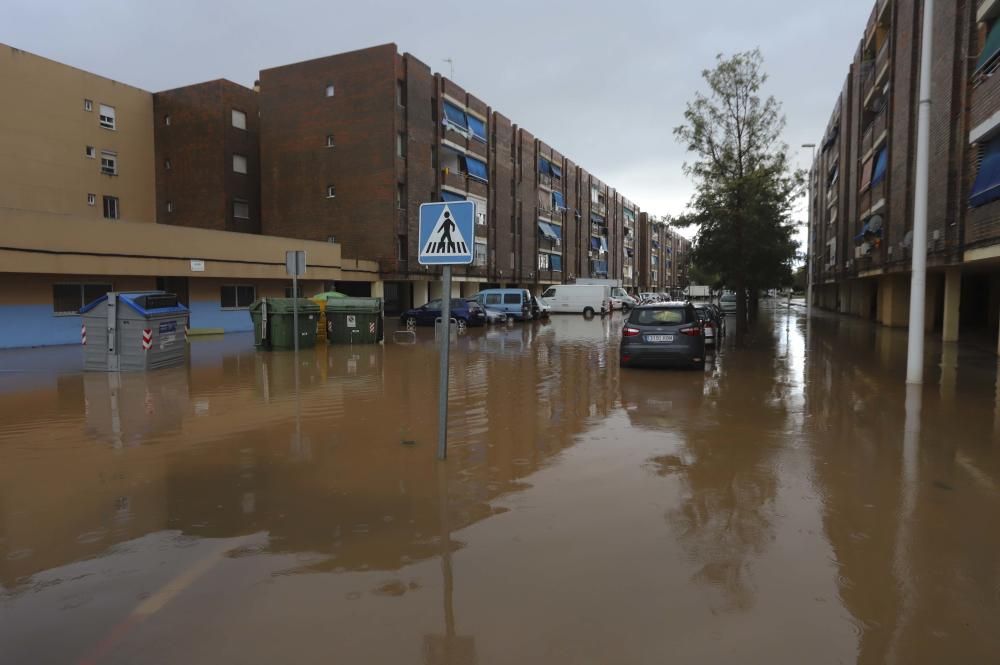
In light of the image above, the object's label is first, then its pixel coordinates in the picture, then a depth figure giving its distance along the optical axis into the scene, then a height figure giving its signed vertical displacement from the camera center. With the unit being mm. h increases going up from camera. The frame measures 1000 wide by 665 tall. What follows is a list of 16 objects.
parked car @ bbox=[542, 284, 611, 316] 43719 -419
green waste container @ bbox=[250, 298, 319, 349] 18594 -835
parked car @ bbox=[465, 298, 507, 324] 32662 -1163
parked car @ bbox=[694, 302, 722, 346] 18422 -885
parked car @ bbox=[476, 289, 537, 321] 35062 -488
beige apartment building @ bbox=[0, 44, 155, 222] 29281 +7675
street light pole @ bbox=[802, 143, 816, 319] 38894 +3105
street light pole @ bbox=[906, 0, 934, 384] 11328 +1124
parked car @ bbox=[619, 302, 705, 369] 13828 -970
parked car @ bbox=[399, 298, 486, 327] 29672 -971
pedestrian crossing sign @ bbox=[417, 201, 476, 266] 6043 +574
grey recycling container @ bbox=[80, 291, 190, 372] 13766 -852
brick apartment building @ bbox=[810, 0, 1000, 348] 15750 +4236
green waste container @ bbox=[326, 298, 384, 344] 20344 -821
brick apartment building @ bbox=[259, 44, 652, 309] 35469 +8223
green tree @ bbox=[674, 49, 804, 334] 22703 +3873
